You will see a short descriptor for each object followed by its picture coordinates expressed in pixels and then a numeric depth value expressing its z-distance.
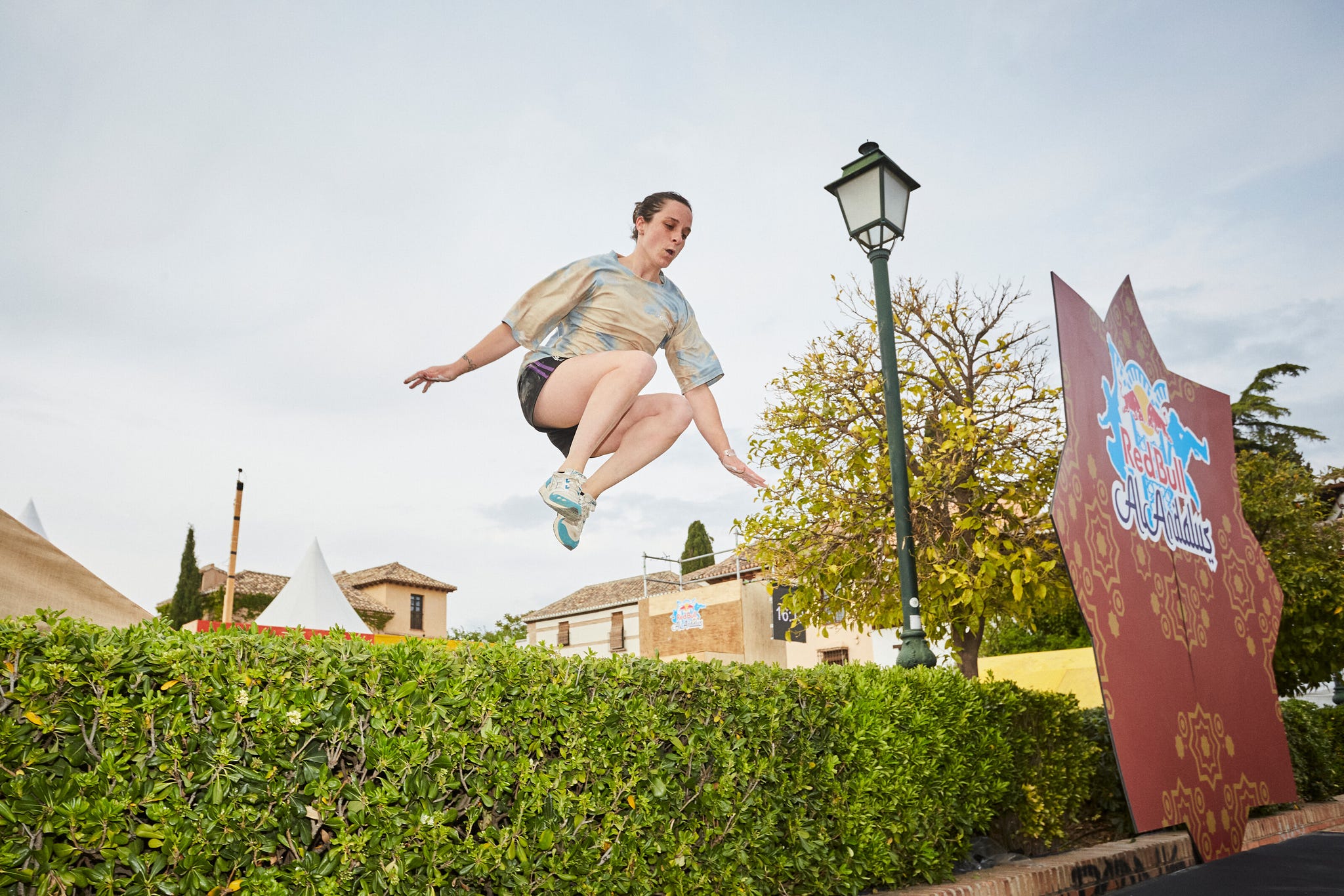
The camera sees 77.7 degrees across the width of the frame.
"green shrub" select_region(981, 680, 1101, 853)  5.95
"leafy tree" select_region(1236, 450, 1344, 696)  13.57
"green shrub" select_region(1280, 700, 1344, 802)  10.08
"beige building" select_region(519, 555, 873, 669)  30.30
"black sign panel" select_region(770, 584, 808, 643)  27.50
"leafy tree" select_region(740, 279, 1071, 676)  8.80
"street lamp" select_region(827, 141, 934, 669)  5.52
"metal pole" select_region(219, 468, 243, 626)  6.41
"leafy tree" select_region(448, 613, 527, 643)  32.62
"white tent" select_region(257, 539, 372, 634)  11.96
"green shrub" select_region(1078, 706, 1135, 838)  7.25
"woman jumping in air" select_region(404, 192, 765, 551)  5.77
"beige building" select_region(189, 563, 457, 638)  33.88
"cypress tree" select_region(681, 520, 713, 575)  32.28
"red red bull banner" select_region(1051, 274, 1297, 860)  6.11
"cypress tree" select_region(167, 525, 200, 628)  27.53
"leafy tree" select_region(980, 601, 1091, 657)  24.47
